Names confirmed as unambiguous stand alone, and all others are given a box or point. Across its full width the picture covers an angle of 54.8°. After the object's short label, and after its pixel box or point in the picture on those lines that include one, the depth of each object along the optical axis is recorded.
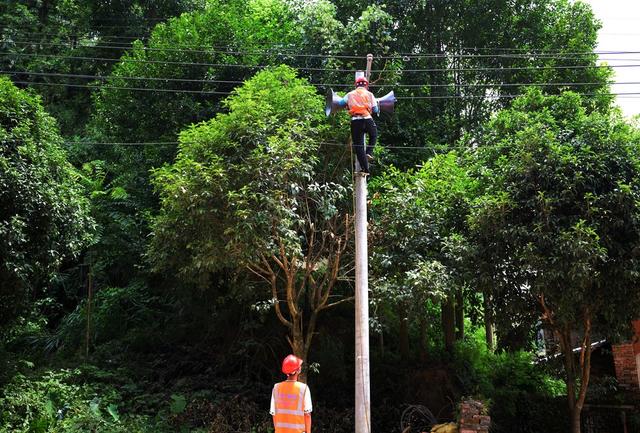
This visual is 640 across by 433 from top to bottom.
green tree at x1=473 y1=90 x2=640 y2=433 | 9.41
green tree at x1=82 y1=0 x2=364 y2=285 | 13.82
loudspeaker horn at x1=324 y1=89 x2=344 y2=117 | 8.81
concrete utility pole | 7.71
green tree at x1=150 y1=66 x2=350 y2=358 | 9.53
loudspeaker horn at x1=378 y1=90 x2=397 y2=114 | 9.13
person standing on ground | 5.66
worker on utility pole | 8.70
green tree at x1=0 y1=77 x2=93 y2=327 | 10.19
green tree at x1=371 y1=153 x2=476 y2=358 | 10.18
